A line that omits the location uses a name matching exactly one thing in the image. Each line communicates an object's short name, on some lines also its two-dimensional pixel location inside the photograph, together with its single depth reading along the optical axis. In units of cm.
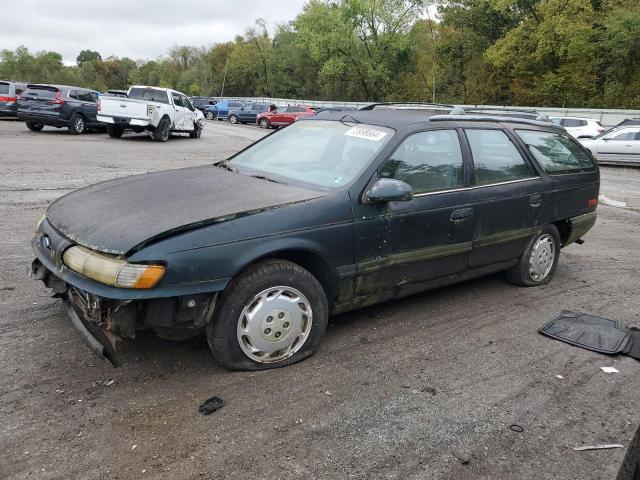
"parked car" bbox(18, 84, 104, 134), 1788
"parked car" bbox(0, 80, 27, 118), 2209
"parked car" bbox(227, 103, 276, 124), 3859
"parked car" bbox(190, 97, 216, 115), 4712
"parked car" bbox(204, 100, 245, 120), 4108
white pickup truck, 1734
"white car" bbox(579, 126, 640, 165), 1830
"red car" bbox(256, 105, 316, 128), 3362
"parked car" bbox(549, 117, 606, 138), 2309
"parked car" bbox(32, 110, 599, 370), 297
